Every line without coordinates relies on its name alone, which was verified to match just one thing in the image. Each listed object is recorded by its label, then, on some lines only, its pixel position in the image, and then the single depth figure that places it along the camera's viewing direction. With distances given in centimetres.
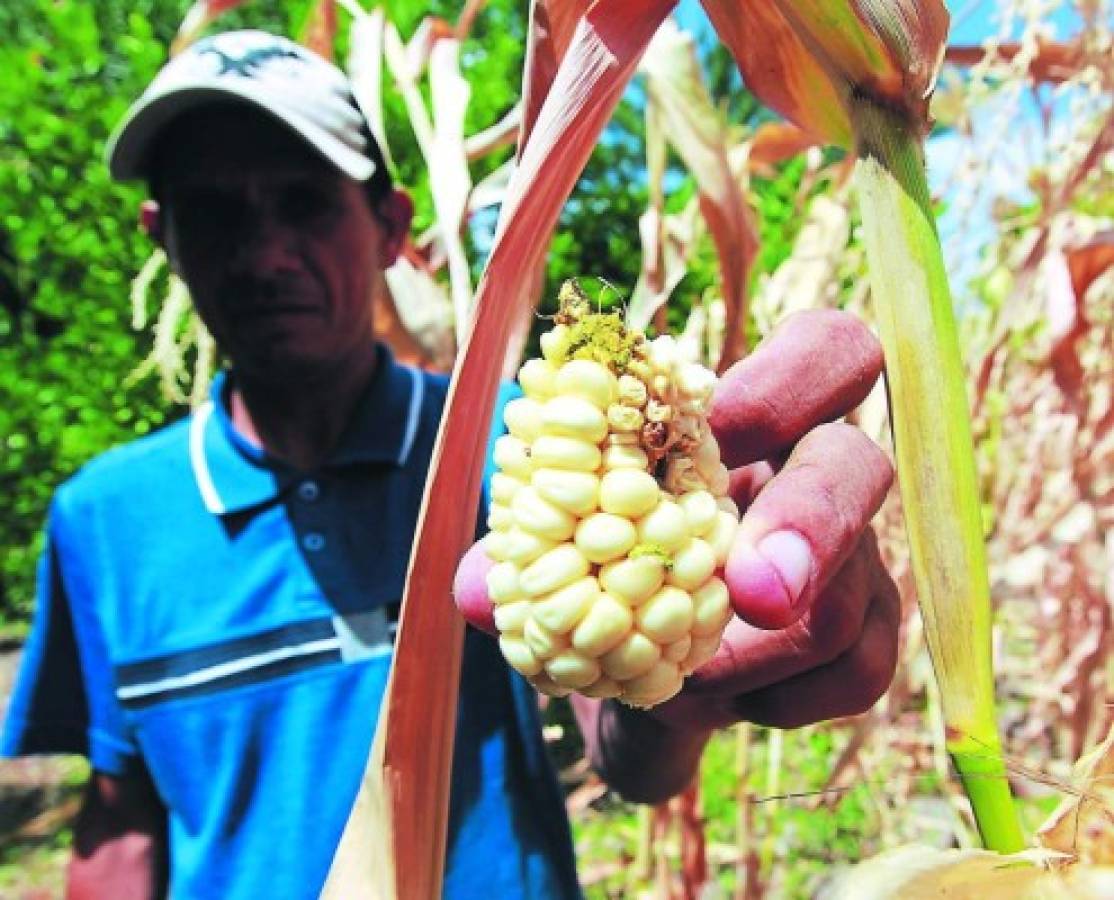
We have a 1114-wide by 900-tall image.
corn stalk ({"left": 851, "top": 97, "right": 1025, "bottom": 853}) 28
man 78
